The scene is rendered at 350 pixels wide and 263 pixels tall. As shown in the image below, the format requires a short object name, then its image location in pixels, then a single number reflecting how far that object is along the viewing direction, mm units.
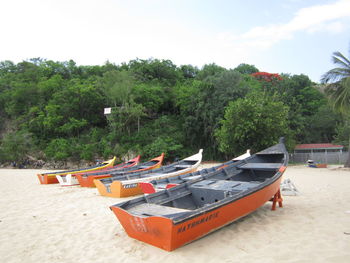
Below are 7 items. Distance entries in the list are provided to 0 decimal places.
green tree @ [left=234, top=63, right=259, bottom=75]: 45478
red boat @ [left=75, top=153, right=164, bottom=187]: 11080
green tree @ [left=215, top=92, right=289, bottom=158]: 18781
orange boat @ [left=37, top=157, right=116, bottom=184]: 12766
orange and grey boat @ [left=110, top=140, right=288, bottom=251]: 3832
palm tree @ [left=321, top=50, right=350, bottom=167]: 16156
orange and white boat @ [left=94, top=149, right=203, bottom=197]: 8530
